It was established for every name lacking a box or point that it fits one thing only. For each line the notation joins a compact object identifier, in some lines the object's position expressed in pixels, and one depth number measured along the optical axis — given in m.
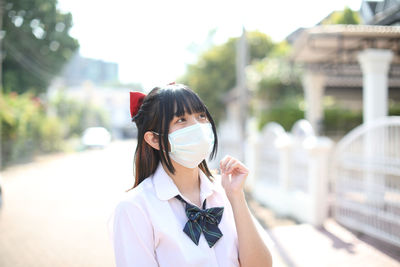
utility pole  10.02
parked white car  31.23
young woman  1.49
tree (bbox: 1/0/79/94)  19.09
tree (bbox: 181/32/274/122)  18.77
